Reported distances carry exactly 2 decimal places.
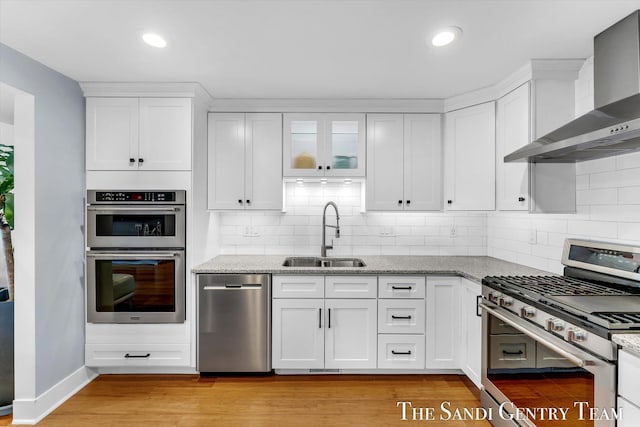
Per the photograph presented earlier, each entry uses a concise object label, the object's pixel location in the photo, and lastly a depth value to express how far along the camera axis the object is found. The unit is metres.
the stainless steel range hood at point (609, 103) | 1.62
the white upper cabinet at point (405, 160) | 3.07
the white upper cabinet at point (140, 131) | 2.71
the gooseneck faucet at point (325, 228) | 3.19
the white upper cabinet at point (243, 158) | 3.06
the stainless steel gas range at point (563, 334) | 1.38
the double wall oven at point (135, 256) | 2.67
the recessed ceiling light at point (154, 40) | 1.96
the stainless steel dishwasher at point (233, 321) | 2.70
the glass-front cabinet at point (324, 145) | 3.07
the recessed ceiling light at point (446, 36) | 1.89
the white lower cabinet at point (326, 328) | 2.73
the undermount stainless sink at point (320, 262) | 3.23
